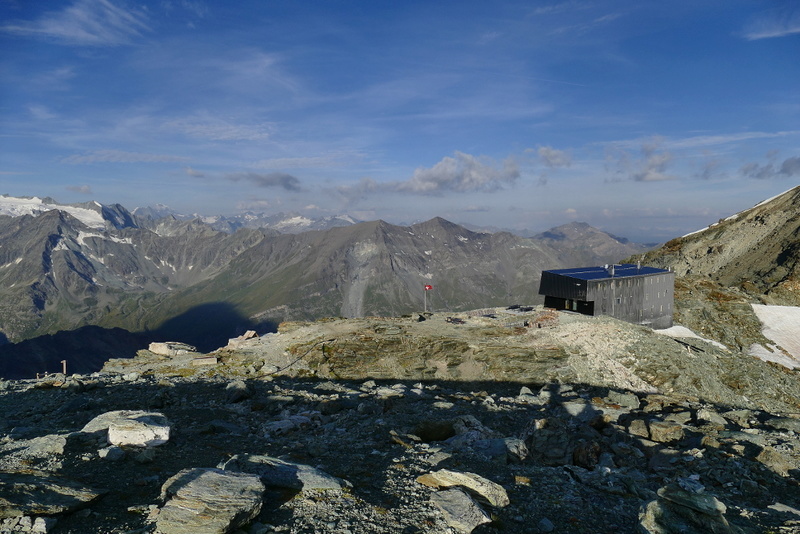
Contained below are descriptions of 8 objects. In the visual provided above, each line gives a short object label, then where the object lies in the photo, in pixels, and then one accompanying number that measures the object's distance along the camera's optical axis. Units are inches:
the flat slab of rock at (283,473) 339.3
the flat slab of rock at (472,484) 350.3
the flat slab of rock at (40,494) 259.3
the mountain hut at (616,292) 1760.6
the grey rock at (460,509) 302.2
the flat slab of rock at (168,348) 1574.8
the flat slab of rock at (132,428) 430.6
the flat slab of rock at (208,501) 261.6
